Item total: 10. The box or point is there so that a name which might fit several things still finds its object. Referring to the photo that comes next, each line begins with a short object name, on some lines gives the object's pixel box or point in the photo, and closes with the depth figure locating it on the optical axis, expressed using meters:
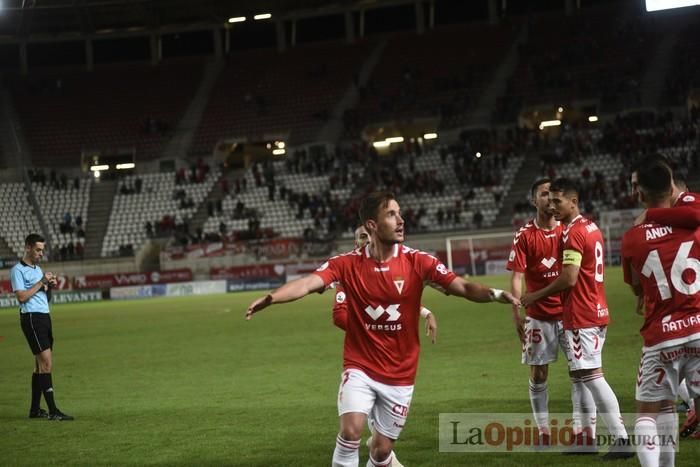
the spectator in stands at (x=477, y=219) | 48.62
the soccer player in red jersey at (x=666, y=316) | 6.57
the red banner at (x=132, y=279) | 49.06
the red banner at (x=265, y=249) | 48.31
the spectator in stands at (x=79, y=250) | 52.37
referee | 12.57
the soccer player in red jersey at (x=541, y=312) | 8.85
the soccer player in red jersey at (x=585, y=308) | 8.40
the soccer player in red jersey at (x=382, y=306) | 6.88
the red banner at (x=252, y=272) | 47.03
